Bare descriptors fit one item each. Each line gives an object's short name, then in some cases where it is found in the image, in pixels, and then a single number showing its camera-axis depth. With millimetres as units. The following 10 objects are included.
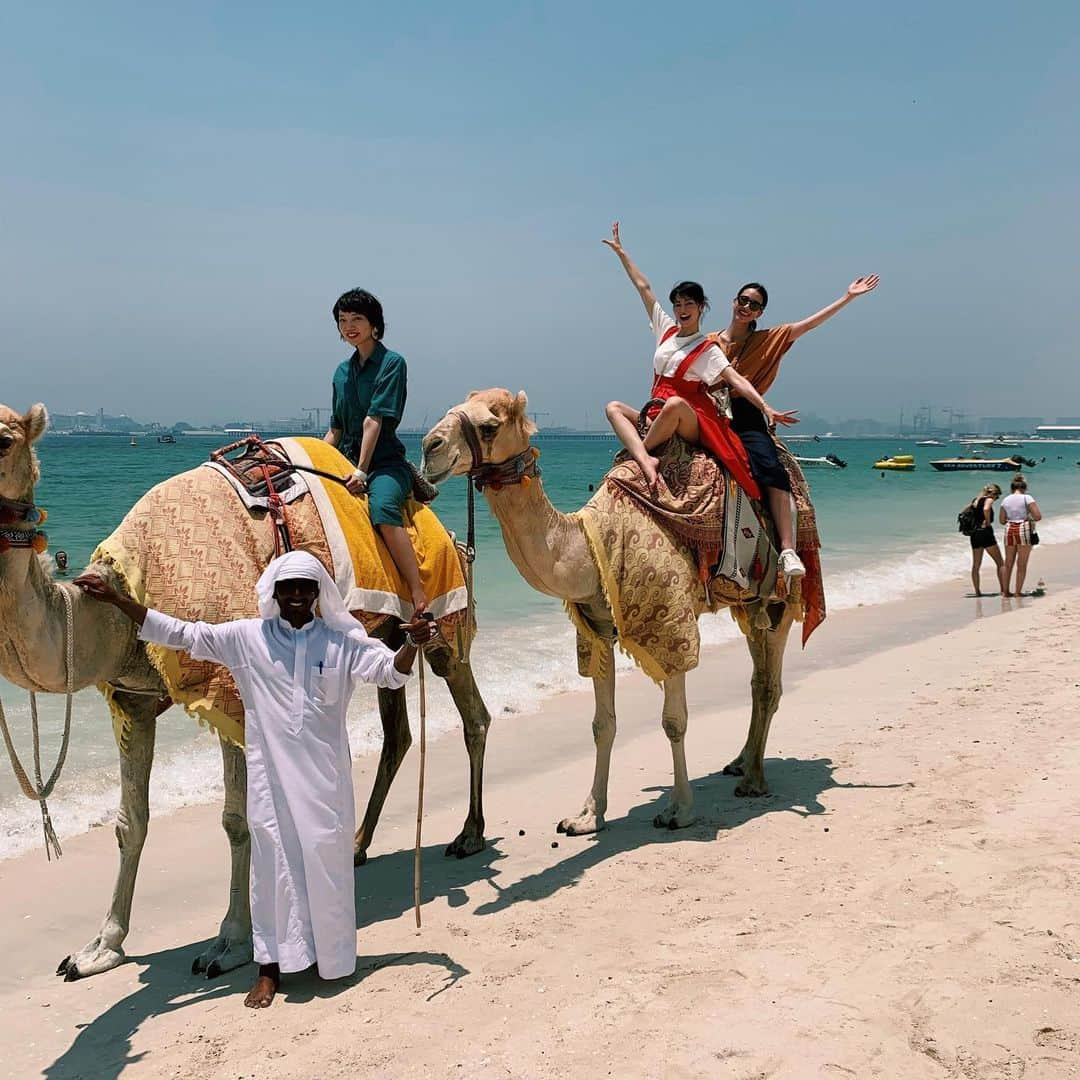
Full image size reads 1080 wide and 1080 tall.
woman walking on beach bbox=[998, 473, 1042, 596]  16844
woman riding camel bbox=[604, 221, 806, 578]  6645
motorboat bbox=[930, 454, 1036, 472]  82375
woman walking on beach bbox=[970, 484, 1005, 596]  17281
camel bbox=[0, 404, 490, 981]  4238
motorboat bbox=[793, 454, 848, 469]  88862
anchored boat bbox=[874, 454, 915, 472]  90500
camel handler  4402
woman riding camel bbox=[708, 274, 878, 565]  7152
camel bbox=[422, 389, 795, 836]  5410
